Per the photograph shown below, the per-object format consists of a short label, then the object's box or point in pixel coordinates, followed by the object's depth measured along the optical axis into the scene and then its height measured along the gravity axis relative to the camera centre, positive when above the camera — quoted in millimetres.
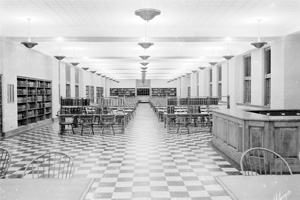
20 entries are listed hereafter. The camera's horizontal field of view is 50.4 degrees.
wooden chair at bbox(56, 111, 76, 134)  10500 -893
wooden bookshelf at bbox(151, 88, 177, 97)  39812 +457
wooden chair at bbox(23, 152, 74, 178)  5427 -1350
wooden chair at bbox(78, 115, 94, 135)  10677 -753
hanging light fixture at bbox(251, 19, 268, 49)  9184 +1442
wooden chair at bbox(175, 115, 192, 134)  10855 -1026
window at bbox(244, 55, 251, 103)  15173 +717
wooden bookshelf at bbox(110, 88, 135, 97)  39969 +399
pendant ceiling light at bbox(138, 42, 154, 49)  8638 +1382
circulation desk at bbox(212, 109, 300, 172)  5523 -717
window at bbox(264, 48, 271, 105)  12766 +837
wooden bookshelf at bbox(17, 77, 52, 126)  11695 -161
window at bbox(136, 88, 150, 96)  40188 +490
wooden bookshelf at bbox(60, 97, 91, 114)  12016 -282
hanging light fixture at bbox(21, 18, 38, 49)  8916 +1457
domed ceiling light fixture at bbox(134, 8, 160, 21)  5668 +1480
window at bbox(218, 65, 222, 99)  19925 +897
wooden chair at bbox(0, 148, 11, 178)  3114 -738
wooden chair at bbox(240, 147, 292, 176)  5516 -1226
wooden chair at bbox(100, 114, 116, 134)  10758 -733
